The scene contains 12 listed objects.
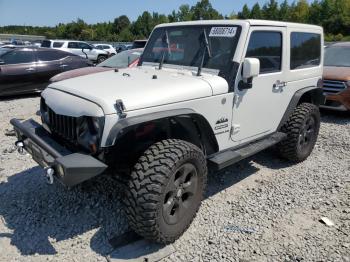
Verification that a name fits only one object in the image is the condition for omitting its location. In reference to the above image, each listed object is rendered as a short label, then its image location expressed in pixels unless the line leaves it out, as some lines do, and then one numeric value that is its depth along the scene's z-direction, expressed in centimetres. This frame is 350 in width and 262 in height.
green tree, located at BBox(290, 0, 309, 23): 6044
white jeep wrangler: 279
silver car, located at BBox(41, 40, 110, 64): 2055
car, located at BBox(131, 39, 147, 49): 1429
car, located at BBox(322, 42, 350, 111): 736
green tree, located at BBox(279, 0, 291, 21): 6356
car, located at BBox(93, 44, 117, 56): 2552
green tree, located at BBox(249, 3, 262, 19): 6594
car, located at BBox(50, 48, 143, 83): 786
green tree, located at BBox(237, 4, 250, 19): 6954
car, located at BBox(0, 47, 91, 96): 912
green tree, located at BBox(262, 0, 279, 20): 6359
